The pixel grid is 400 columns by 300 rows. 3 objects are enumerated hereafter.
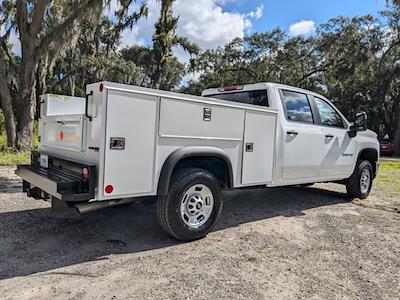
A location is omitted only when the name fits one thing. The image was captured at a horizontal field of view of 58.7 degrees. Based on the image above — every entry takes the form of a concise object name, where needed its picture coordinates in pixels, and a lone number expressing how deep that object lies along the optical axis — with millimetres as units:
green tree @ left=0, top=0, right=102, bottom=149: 11281
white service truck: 3467
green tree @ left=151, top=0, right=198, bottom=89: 26156
